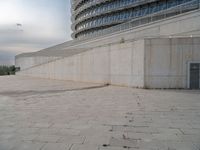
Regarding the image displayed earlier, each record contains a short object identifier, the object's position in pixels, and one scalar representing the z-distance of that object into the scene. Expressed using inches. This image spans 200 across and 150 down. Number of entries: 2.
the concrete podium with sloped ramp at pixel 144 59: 627.8
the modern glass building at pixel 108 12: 1688.4
